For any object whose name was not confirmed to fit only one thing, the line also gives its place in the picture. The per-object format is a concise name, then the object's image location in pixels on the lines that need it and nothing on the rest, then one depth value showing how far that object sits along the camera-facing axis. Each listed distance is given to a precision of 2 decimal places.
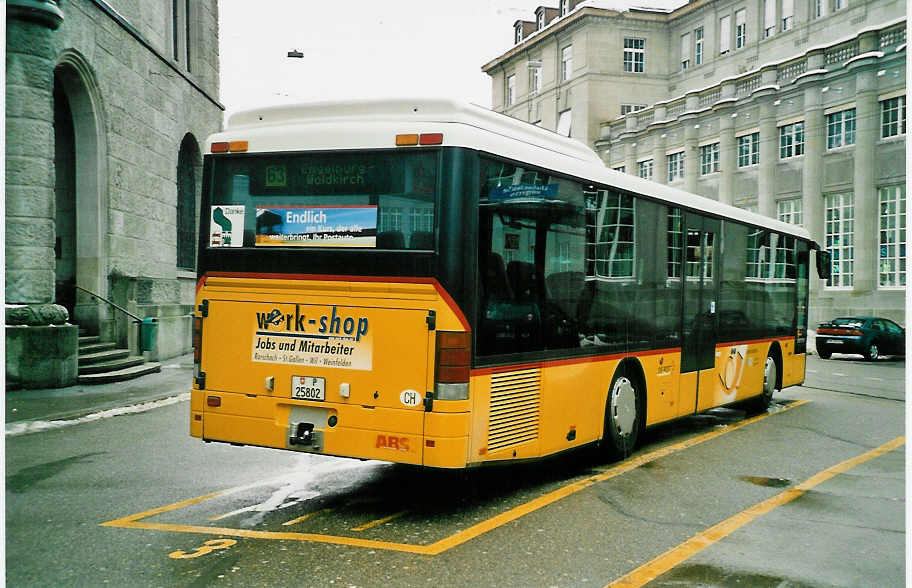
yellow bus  6.51
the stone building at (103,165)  14.90
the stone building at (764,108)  34.06
